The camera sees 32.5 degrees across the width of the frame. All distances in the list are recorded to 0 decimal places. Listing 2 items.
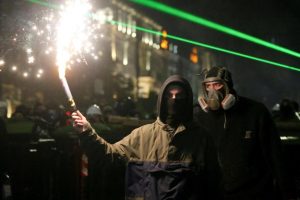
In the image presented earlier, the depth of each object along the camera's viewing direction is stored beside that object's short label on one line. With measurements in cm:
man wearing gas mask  505
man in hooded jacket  388
